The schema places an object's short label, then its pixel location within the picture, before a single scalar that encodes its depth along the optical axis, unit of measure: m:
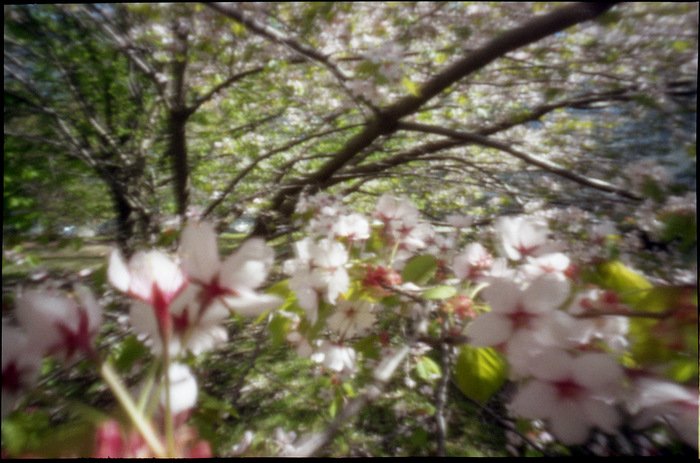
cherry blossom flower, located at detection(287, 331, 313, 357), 0.55
